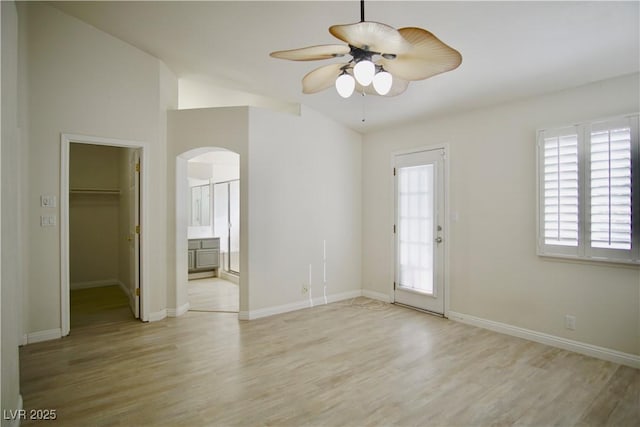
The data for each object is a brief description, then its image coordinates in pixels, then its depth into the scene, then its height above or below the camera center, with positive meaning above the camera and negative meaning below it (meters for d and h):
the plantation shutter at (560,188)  3.40 +0.21
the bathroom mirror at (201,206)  7.26 +0.05
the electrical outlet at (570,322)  3.44 -1.13
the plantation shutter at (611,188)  3.08 +0.19
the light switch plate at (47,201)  3.69 +0.08
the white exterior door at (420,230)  4.59 -0.29
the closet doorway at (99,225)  5.79 -0.31
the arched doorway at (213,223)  6.76 -0.31
